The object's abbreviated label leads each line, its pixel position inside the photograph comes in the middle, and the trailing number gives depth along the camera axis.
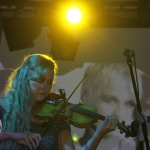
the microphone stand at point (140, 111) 3.86
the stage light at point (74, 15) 6.16
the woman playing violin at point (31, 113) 3.43
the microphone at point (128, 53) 4.19
